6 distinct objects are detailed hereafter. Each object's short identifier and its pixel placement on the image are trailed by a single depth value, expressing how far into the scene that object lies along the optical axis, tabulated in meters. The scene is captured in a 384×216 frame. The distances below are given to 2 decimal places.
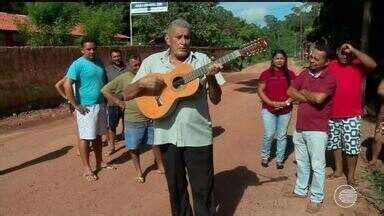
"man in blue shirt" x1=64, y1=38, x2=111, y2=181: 6.09
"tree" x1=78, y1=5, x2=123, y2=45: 22.42
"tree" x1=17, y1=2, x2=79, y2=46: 20.03
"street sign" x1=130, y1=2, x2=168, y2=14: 22.55
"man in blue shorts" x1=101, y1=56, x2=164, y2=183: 6.34
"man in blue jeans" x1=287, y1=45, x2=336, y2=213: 4.97
